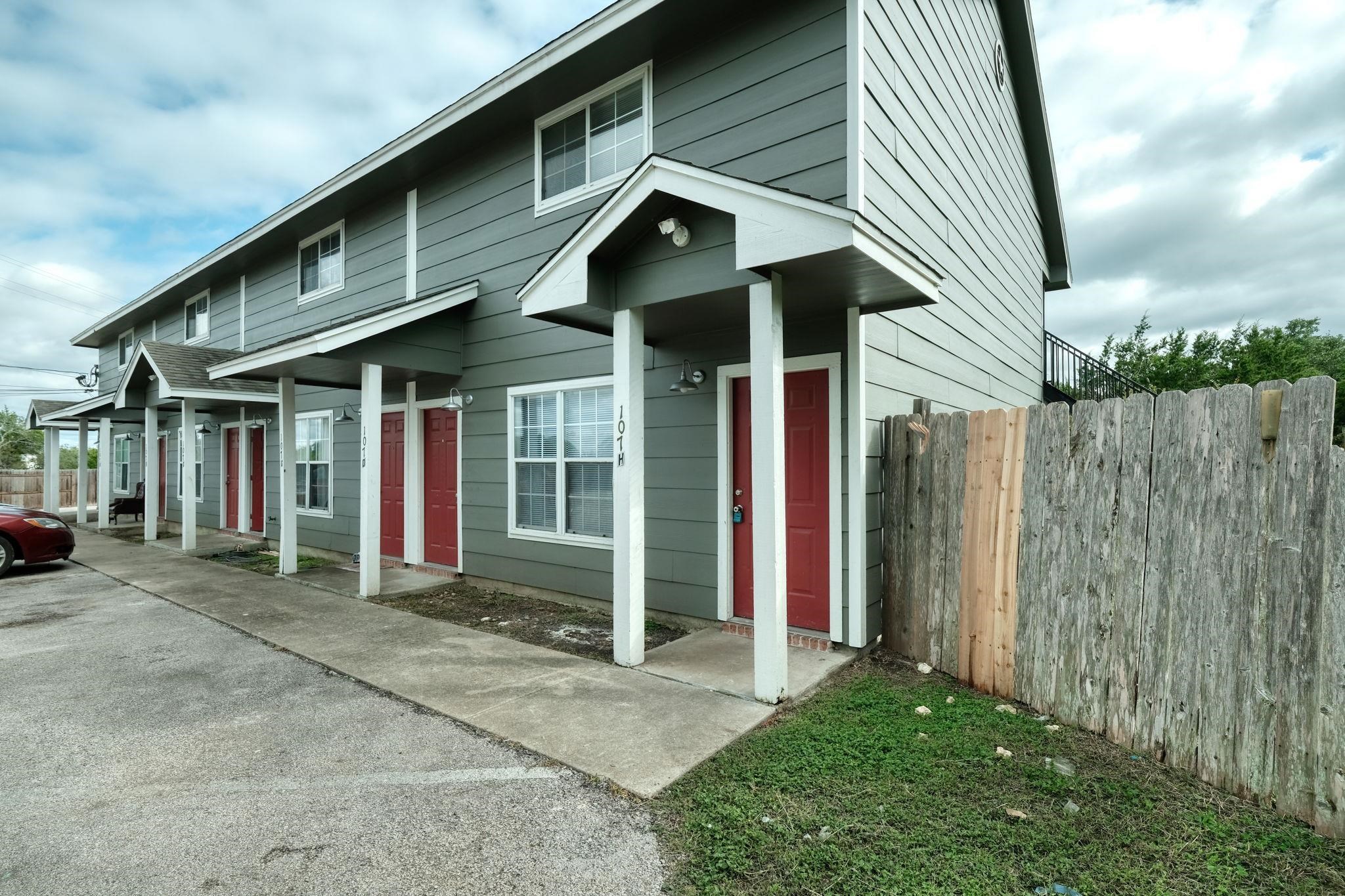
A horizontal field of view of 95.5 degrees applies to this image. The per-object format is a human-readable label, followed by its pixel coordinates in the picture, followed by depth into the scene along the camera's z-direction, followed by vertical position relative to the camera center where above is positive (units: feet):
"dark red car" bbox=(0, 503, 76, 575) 28.04 -3.67
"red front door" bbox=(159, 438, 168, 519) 50.52 -1.73
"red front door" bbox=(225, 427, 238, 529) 41.83 -1.45
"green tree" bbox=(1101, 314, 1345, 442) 49.90 +7.75
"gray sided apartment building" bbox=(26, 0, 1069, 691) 13.94 +4.14
